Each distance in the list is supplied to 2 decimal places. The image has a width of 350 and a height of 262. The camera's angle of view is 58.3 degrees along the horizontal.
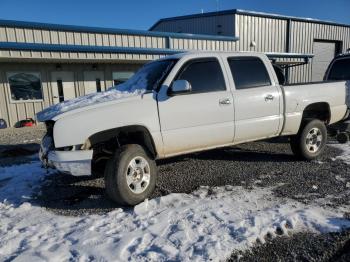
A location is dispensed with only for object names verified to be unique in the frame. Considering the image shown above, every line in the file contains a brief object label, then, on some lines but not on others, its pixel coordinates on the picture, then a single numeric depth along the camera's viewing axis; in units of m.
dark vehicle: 7.26
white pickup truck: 4.07
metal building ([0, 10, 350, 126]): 11.85
